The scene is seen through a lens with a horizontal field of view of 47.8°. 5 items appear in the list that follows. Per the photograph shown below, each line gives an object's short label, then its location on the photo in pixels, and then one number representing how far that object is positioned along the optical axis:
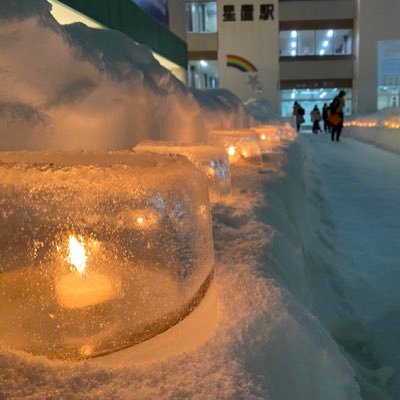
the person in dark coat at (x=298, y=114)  19.72
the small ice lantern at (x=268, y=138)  5.53
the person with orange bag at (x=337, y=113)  14.23
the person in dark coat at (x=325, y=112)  18.19
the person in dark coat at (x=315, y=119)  20.19
